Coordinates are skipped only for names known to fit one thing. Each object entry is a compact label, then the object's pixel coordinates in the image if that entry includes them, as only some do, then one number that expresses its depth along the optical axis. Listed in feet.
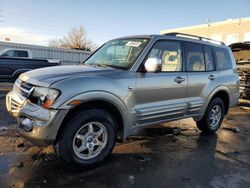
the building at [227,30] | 66.42
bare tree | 134.83
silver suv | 7.97
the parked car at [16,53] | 30.24
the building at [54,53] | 45.80
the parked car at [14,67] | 23.48
